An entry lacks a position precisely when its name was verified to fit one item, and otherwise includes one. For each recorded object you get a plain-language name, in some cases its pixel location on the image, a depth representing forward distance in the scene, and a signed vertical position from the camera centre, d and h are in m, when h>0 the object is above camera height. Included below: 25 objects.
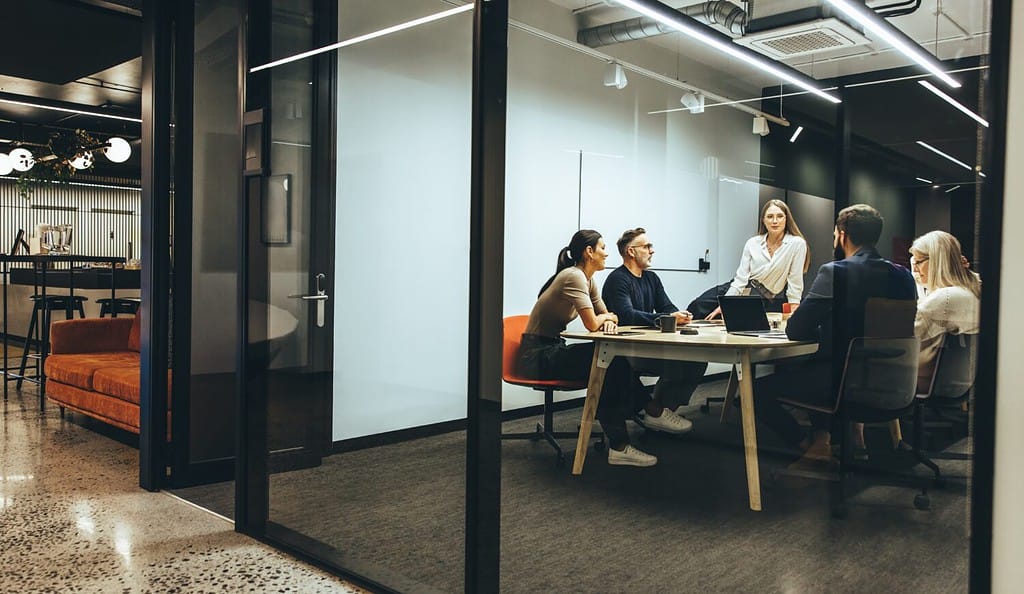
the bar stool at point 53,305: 7.36 -0.42
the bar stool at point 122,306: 7.94 -0.46
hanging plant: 8.70 +1.12
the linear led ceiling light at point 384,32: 2.52 +0.80
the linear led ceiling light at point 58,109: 9.18 +1.79
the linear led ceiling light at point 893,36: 1.57 +0.47
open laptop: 1.82 -0.10
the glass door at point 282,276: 3.12 -0.05
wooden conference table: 1.84 -0.20
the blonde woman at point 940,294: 1.56 -0.04
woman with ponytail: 2.15 -0.23
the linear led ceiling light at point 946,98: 1.57 +0.35
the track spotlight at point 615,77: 2.08 +0.50
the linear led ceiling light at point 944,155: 1.56 +0.24
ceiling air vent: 1.68 +0.50
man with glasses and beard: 2.02 -0.10
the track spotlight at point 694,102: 1.92 +0.40
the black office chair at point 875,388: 1.61 -0.23
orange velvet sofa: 4.86 -0.71
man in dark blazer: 1.62 -0.08
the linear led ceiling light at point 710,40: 1.76 +0.55
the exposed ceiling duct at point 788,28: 1.69 +0.54
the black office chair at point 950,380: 1.57 -0.21
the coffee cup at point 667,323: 2.05 -0.14
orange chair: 2.29 -0.33
